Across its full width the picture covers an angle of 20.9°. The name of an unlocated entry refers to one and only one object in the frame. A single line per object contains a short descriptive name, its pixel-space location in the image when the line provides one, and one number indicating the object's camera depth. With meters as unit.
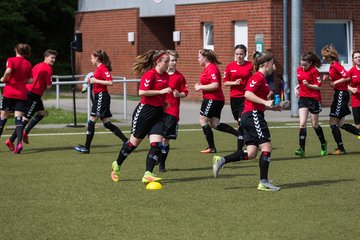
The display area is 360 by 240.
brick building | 28.20
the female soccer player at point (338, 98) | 16.22
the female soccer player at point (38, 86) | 17.80
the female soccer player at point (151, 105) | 12.64
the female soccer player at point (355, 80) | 16.42
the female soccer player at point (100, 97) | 16.36
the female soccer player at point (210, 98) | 15.82
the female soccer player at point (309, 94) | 15.82
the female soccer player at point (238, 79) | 16.03
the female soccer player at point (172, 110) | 14.16
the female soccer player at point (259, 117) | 12.04
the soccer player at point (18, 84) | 16.72
